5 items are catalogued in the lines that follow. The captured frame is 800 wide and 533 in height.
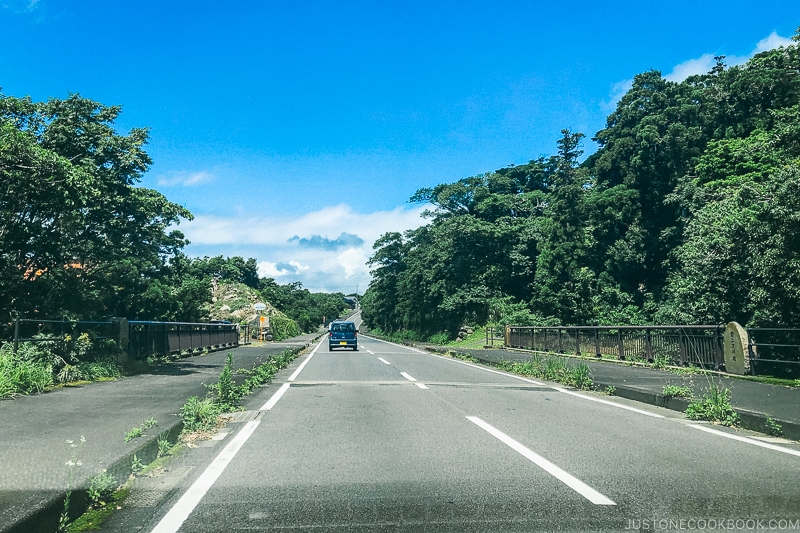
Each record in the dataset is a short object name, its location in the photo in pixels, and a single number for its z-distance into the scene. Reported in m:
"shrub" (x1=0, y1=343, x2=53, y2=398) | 10.37
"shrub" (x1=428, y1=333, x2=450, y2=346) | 52.73
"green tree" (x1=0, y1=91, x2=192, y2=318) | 12.30
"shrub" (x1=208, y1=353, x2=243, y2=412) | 10.22
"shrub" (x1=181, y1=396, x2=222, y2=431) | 7.97
